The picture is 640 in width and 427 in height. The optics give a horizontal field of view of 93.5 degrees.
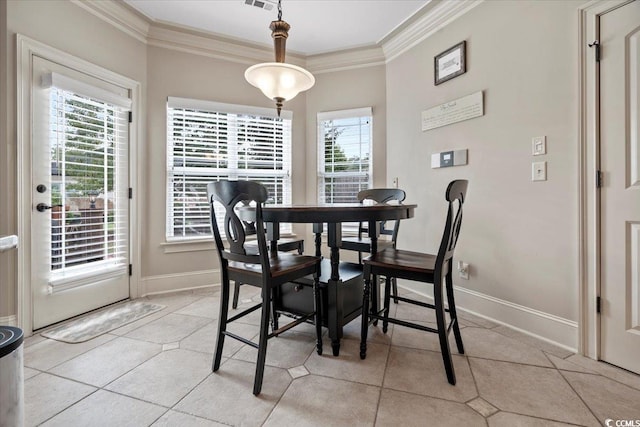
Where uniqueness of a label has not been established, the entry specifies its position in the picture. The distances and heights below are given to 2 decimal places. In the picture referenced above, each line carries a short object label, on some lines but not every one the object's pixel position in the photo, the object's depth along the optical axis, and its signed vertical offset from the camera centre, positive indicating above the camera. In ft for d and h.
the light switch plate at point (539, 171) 6.64 +0.89
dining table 5.35 -1.18
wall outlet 8.47 -1.65
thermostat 8.45 +1.55
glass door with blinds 7.21 +0.56
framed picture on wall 8.40 +4.32
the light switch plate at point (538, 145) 6.64 +1.47
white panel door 5.41 +0.45
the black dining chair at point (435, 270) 5.13 -1.08
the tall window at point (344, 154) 11.68 +2.30
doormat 6.93 -2.77
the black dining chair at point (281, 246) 8.64 -0.97
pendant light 6.51 +3.05
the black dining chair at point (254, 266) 4.83 -0.97
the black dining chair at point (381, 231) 8.36 -0.57
